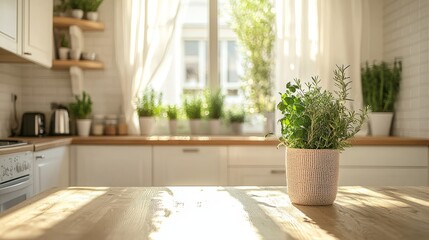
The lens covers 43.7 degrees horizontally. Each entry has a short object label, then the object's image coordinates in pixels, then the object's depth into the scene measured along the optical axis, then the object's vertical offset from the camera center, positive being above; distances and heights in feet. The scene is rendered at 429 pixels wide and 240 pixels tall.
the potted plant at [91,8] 14.08 +2.97
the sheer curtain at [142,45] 14.14 +2.00
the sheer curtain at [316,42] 14.17 +2.07
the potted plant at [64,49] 13.93 +1.87
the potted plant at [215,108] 14.42 +0.32
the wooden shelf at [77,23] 13.62 +2.52
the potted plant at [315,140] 4.17 -0.16
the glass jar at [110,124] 14.08 -0.10
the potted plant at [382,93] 13.60 +0.67
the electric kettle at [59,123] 13.37 -0.06
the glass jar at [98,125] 14.14 -0.12
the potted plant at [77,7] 13.89 +2.98
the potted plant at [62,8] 14.16 +2.99
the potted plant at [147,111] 14.10 +0.24
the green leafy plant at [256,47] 14.92 +2.04
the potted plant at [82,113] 13.85 +0.19
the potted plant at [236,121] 14.47 -0.04
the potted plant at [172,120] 14.49 +0.00
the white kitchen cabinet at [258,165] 12.21 -1.04
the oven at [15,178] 8.34 -0.96
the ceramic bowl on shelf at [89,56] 14.10 +1.70
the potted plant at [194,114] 14.49 +0.16
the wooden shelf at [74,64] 13.76 +1.47
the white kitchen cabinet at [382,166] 12.14 -1.07
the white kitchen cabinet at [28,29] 10.03 +1.91
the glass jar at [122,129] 14.10 -0.23
